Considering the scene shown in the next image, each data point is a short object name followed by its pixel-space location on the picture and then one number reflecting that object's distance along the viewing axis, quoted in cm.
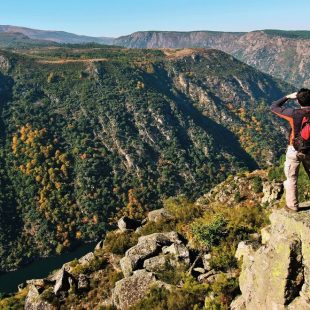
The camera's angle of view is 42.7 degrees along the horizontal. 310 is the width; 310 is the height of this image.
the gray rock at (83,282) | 3962
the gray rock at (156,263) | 3491
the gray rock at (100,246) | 5311
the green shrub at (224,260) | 2946
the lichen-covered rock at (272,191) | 5634
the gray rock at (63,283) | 3919
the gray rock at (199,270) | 3166
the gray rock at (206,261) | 3212
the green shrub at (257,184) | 7462
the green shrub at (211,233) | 3634
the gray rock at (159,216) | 5694
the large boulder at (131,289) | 3148
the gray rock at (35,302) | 3822
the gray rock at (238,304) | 2031
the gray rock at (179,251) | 3523
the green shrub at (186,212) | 5506
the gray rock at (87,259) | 4624
